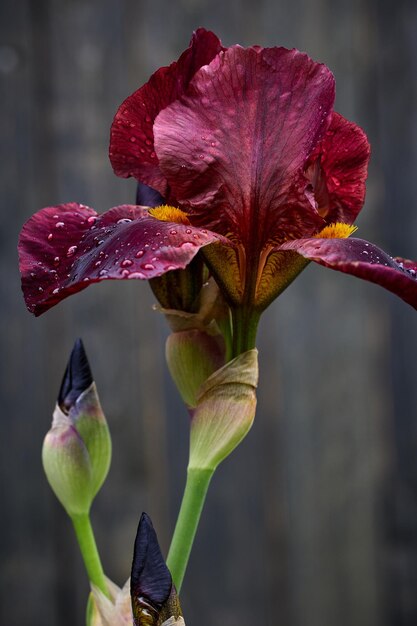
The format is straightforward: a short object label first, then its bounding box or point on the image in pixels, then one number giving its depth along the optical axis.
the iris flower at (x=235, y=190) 0.53
